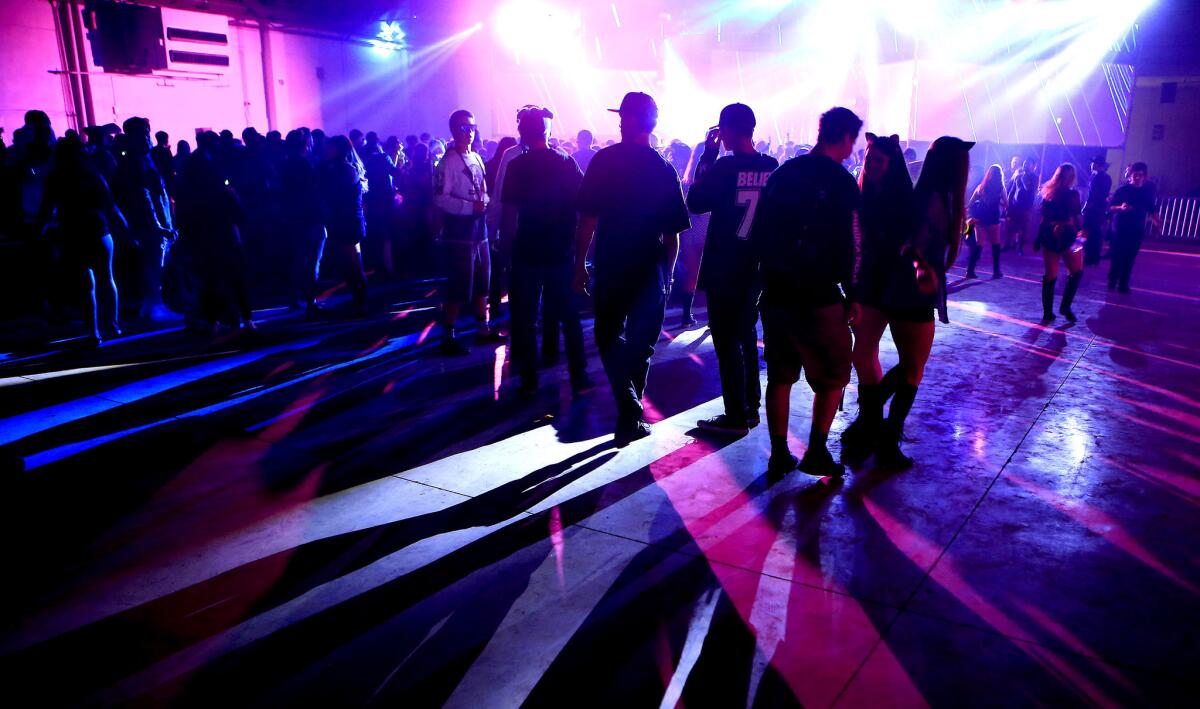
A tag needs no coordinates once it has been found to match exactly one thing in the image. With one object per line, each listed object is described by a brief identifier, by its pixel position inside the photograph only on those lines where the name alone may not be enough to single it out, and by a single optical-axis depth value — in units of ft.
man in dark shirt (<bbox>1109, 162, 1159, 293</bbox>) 35.60
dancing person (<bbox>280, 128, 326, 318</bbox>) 28.68
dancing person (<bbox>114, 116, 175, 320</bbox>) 27.63
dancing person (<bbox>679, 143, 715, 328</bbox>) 27.12
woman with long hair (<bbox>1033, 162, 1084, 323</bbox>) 28.25
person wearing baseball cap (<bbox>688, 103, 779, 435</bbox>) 15.72
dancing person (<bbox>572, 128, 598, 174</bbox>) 42.39
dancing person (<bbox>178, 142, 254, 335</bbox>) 24.40
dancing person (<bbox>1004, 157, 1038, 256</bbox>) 45.75
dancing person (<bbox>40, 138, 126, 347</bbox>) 23.70
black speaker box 45.24
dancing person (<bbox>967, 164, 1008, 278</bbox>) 39.88
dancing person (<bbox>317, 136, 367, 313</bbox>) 28.86
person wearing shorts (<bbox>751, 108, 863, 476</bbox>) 13.03
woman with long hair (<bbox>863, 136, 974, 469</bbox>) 14.05
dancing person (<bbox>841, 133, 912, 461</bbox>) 14.32
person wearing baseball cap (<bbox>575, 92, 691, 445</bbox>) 15.93
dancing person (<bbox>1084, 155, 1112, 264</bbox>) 39.86
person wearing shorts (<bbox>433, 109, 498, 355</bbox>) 23.29
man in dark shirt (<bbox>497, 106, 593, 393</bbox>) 18.37
